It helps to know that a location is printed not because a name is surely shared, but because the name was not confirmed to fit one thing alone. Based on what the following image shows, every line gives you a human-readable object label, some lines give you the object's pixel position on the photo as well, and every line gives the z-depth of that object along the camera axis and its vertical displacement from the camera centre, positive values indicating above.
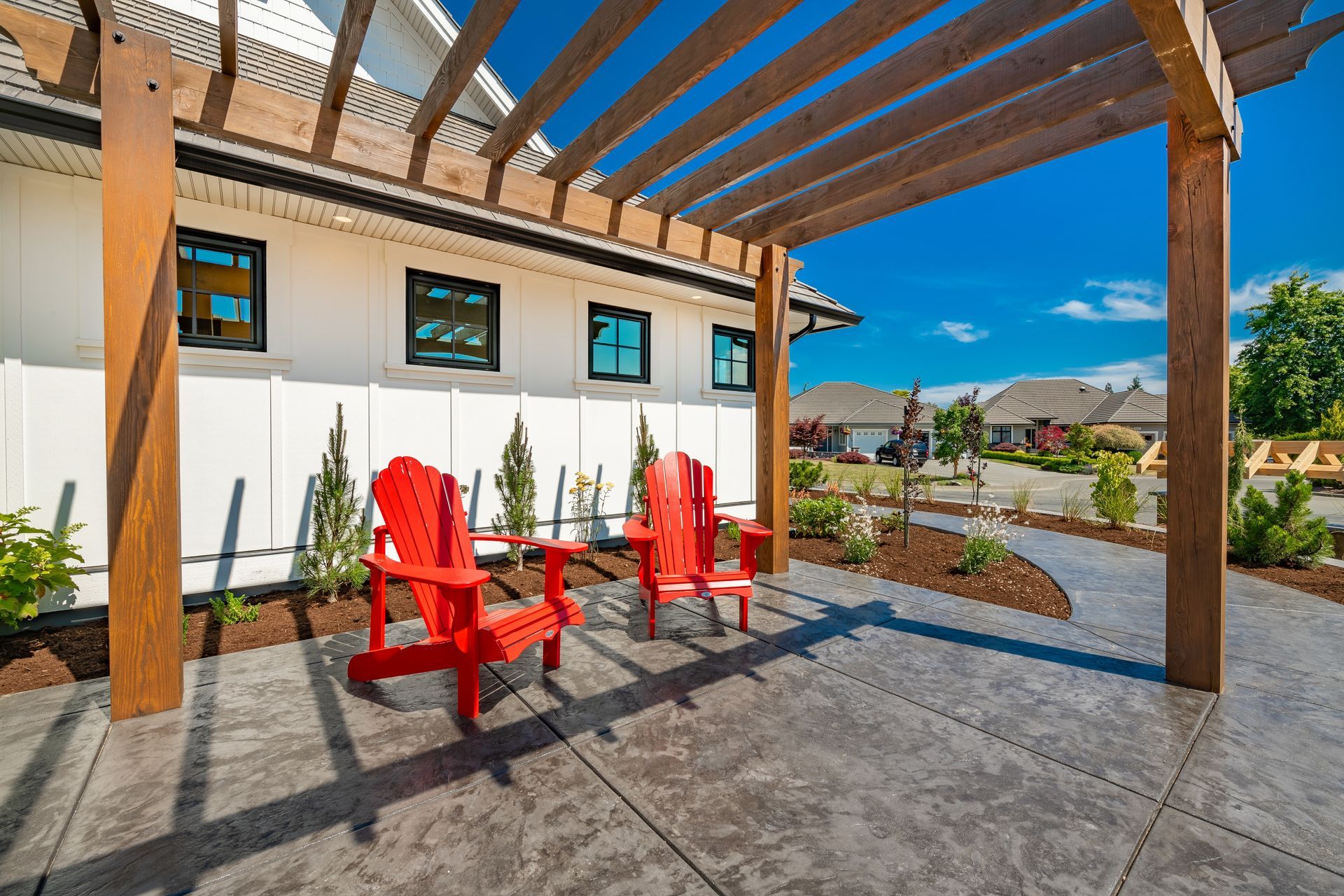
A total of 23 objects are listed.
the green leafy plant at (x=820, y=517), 6.22 -0.85
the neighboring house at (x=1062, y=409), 36.81 +2.81
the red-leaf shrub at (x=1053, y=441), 25.53 +0.29
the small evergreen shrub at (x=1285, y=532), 4.78 -0.77
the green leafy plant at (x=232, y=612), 3.38 -1.11
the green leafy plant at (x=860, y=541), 5.00 -0.92
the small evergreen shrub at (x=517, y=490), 4.81 -0.44
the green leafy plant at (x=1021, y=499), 8.18 -0.83
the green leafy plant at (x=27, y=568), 2.51 -0.64
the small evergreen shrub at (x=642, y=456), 5.75 -0.14
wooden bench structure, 14.95 -0.37
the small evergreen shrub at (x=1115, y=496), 7.00 -0.66
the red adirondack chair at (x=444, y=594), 2.17 -0.69
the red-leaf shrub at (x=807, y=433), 15.98 +0.38
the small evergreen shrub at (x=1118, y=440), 28.89 +0.37
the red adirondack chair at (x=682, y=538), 3.12 -0.62
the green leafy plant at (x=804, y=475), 9.93 -0.58
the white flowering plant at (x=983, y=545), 4.66 -0.90
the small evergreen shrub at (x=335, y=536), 3.84 -0.70
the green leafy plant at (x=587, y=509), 5.36 -0.67
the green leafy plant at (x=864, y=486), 8.45 -0.70
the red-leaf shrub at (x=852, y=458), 27.91 -0.70
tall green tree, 27.09 +4.72
